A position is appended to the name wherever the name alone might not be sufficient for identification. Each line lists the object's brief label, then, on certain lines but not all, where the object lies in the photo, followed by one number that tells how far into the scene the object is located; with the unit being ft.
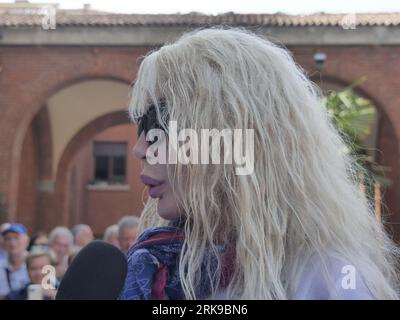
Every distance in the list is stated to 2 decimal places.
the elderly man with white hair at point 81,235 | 18.77
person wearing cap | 13.05
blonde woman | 3.15
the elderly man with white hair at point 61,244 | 16.61
